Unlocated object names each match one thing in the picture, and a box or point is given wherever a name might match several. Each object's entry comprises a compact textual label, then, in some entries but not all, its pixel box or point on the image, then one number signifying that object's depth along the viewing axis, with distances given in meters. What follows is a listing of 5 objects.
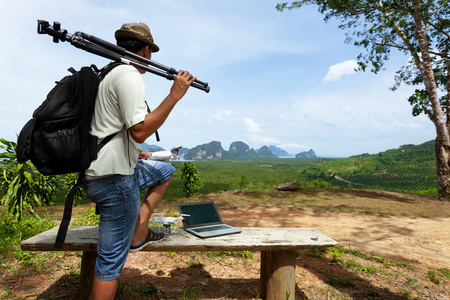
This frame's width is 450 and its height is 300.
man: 2.05
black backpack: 1.96
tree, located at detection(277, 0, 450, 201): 12.10
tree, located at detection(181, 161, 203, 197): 13.34
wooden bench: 2.69
